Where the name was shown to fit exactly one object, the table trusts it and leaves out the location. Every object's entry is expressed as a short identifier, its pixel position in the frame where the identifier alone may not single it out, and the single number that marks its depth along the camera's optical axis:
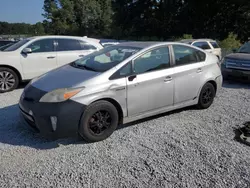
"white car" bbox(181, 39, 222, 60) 12.02
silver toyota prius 3.21
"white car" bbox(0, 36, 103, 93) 6.43
